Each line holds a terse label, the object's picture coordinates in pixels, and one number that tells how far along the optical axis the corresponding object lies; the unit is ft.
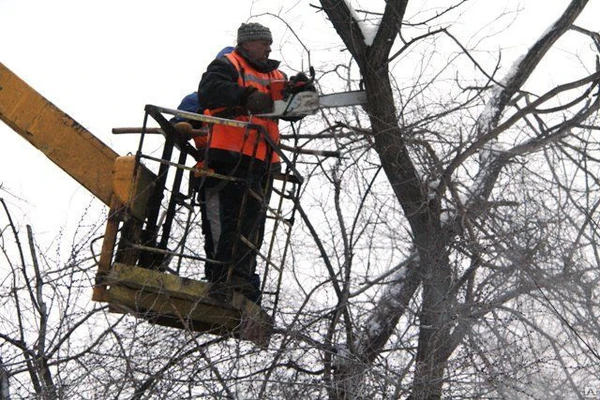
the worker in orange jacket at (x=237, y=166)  53.72
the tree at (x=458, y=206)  58.75
